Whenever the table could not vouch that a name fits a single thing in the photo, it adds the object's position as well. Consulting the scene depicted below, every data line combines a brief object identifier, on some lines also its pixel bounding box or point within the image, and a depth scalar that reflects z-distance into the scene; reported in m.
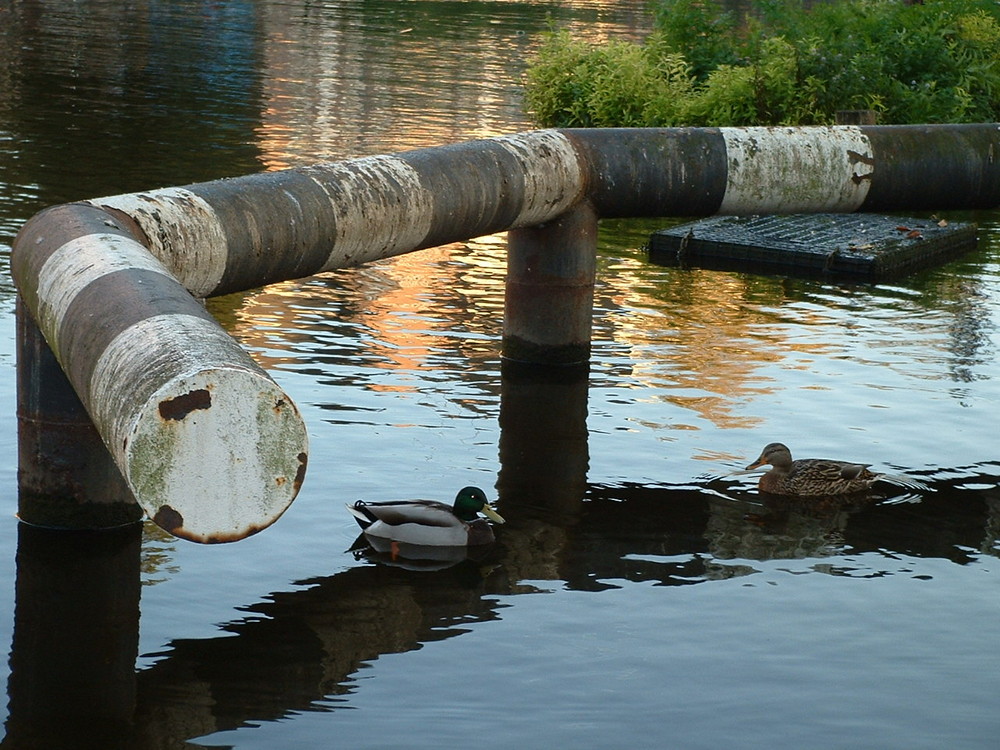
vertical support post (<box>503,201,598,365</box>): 25.48
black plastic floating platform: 34.37
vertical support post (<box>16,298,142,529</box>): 17.41
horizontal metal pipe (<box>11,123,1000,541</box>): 12.31
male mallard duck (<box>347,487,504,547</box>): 18.16
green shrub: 48.31
